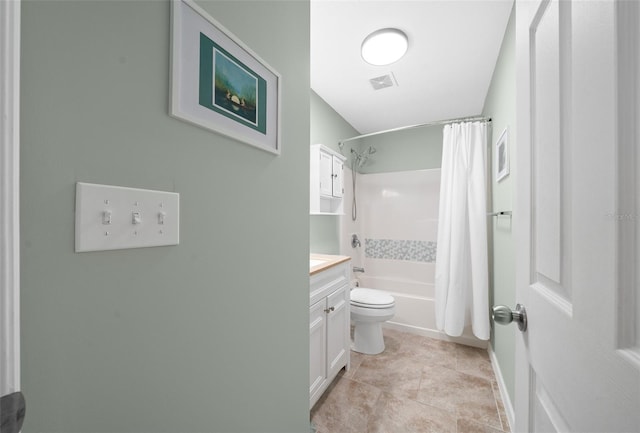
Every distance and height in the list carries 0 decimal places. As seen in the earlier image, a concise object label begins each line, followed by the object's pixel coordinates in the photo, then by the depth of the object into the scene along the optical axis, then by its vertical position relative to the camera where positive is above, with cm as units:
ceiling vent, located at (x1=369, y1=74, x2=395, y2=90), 204 +114
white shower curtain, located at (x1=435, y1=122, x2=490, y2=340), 204 -15
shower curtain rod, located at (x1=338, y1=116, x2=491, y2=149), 214 +86
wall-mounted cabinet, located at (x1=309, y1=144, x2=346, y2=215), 207 +32
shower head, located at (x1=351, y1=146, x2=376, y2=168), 317 +79
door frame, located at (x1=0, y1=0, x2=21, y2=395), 33 +3
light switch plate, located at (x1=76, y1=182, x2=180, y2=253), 45 +0
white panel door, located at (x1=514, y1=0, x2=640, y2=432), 31 +0
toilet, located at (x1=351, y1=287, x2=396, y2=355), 212 -87
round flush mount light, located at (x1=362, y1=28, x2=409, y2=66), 157 +114
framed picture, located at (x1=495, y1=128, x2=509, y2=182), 154 +40
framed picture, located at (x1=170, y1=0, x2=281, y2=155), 60 +38
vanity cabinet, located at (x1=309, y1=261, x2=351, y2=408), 149 -73
